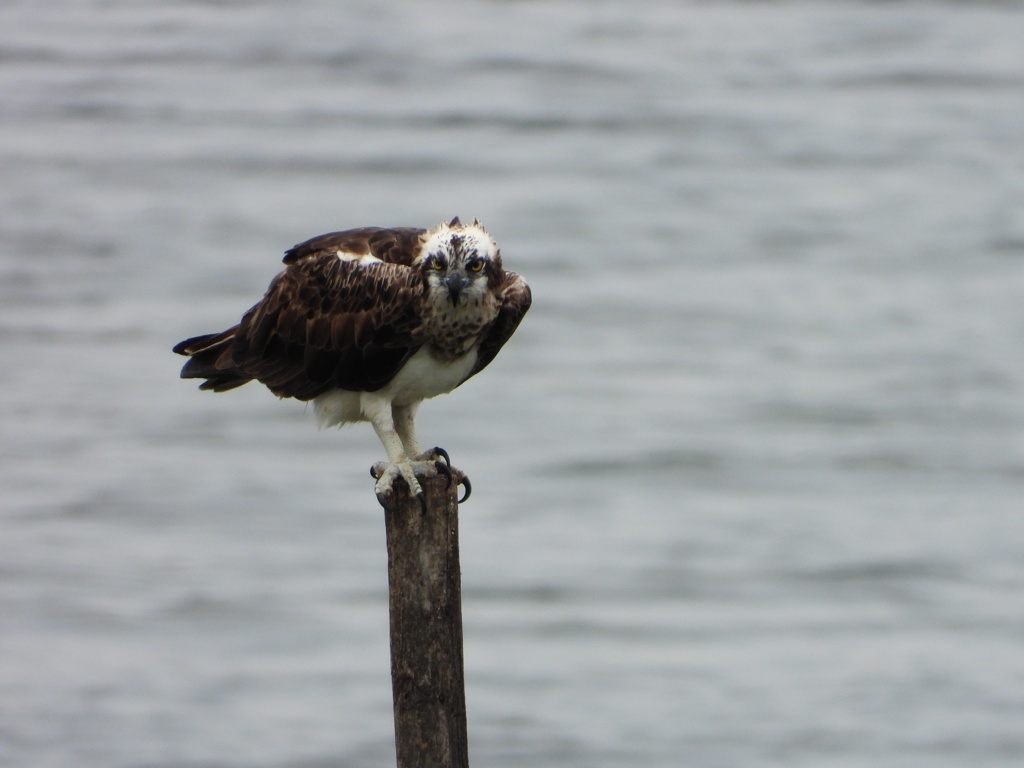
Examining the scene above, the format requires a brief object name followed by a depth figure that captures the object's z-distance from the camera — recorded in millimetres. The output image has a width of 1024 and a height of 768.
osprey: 15750
